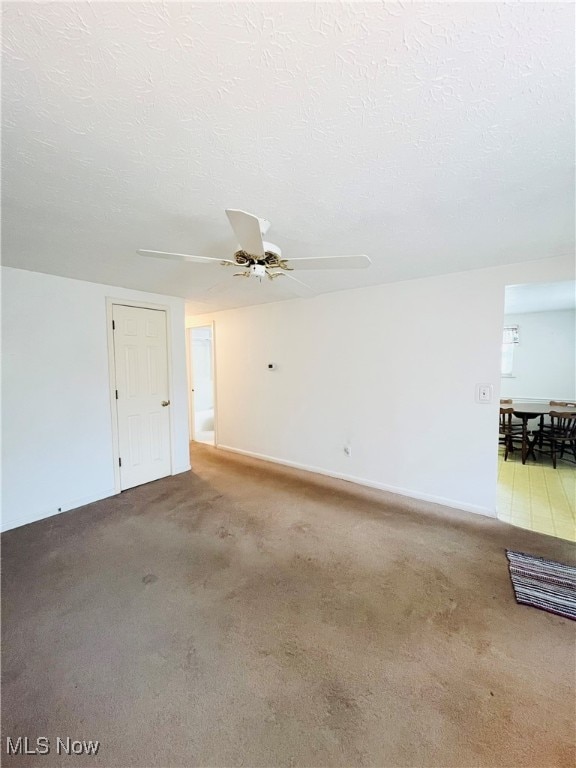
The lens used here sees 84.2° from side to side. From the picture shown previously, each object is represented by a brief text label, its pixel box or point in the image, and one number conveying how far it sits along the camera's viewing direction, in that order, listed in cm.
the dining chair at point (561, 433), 449
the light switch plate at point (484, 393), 299
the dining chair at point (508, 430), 485
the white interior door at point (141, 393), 366
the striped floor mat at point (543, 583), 195
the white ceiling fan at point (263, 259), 164
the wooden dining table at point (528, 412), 461
